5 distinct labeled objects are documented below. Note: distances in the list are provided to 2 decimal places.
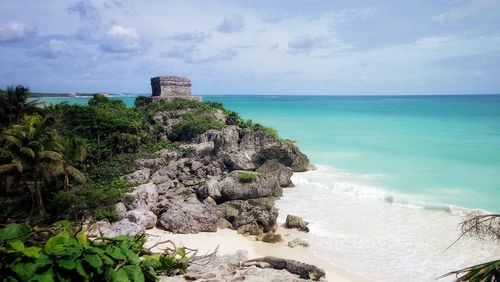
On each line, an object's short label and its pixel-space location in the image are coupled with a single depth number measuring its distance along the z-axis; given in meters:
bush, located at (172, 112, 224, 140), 25.42
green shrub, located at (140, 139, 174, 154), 23.38
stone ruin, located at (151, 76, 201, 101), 33.44
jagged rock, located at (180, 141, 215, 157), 23.36
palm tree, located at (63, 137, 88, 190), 15.28
